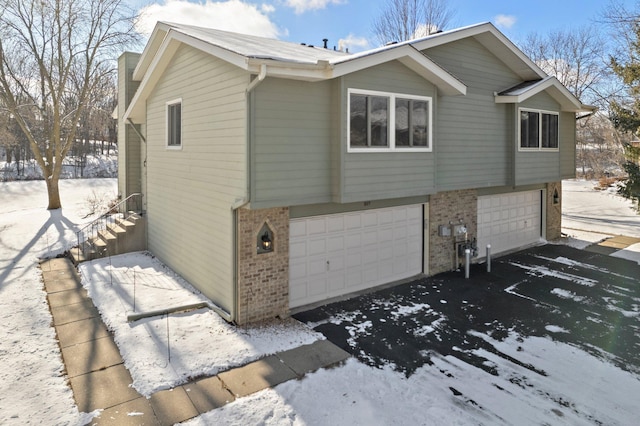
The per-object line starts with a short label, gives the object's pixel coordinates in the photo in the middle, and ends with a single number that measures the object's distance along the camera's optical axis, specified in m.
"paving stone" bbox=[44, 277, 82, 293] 9.77
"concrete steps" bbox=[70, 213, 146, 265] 12.20
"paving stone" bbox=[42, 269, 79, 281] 10.55
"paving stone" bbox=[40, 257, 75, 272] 11.38
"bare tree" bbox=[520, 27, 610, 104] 29.41
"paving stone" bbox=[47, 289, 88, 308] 8.90
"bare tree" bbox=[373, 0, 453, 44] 27.47
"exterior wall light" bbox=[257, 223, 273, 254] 8.15
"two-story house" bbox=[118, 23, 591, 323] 7.87
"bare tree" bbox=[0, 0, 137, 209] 20.39
